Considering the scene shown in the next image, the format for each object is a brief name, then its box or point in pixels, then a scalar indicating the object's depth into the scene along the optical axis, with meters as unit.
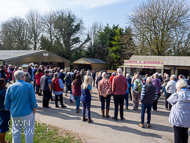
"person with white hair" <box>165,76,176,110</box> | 6.11
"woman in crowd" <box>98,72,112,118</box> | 5.30
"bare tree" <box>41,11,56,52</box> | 30.27
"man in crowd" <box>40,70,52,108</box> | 6.22
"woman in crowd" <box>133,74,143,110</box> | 6.43
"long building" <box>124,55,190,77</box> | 15.84
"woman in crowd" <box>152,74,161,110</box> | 6.99
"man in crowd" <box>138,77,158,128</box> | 4.59
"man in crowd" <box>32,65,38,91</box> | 8.55
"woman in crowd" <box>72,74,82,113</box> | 5.69
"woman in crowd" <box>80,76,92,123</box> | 4.93
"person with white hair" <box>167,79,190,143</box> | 3.04
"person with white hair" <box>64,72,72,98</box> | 8.63
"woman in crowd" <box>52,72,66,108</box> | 6.38
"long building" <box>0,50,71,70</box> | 16.22
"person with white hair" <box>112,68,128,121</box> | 5.15
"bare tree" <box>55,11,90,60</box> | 30.99
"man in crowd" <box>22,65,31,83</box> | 6.54
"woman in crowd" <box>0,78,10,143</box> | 3.28
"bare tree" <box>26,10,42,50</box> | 29.82
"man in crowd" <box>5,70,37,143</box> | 2.82
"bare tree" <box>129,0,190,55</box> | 19.64
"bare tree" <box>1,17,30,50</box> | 28.51
